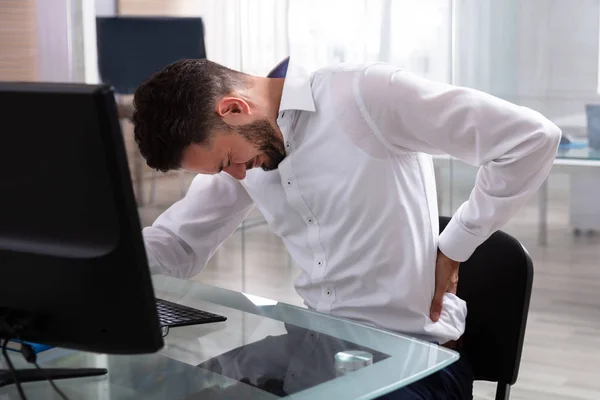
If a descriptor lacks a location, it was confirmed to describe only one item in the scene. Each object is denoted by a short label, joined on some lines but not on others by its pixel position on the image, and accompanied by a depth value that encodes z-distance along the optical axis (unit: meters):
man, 1.72
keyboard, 1.65
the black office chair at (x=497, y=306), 1.78
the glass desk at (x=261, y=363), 1.32
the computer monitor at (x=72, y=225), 1.08
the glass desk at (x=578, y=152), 3.59
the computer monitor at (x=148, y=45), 4.41
